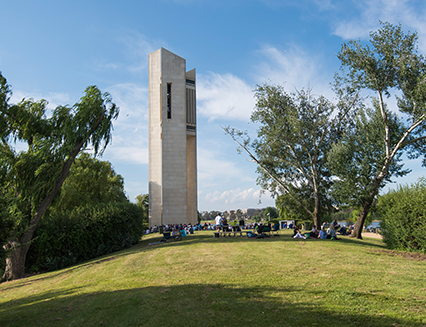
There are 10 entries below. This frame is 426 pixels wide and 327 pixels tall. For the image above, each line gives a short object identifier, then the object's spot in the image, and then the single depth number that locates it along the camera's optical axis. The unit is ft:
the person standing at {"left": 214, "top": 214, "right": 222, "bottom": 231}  79.05
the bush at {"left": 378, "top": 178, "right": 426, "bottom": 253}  52.06
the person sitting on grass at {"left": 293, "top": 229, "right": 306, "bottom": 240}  62.34
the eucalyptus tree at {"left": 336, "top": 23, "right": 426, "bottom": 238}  65.77
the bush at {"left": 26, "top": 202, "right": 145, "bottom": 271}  56.59
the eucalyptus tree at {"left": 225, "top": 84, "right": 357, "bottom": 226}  83.82
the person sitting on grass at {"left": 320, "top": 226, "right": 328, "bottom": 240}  63.21
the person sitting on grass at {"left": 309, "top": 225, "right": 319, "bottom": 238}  63.77
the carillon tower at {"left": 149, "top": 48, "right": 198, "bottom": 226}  150.92
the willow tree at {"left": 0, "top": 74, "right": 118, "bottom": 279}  55.16
